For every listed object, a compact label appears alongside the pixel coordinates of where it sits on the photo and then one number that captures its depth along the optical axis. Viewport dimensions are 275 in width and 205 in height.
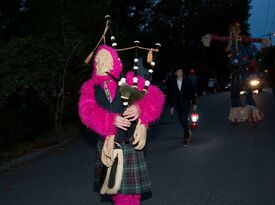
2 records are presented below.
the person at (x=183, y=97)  7.58
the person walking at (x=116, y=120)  3.25
